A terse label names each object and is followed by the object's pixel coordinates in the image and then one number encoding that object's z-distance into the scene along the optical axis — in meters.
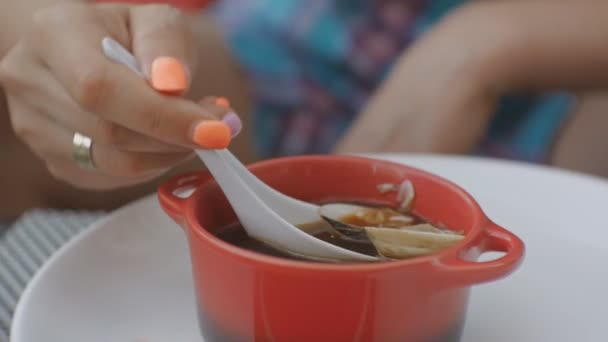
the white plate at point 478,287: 0.50
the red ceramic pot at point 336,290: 0.45
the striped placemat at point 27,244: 0.56
